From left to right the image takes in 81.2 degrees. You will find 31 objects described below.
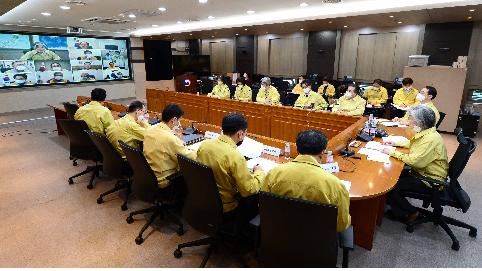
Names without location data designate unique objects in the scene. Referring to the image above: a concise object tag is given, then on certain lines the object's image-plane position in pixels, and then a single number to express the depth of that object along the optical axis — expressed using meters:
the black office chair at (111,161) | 2.82
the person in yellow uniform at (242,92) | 7.03
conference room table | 2.11
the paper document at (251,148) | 2.71
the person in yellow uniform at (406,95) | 5.90
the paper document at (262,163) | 2.43
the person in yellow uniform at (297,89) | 7.81
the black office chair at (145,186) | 2.32
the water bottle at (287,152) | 2.78
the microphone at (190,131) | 3.63
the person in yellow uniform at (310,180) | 1.52
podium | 11.62
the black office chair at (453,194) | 2.38
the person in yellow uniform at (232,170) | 1.90
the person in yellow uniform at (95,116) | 3.71
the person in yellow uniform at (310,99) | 5.80
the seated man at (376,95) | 6.59
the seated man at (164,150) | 2.42
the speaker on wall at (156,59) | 10.98
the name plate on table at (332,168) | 2.40
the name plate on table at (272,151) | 2.82
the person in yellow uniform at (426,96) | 4.15
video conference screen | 8.53
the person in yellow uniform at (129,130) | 3.07
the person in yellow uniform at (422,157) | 2.49
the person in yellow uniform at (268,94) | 6.37
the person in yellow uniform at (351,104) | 5.10
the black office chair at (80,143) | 3.46
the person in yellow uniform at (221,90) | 7.36
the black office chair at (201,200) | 1.81
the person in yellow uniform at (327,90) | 7.75
